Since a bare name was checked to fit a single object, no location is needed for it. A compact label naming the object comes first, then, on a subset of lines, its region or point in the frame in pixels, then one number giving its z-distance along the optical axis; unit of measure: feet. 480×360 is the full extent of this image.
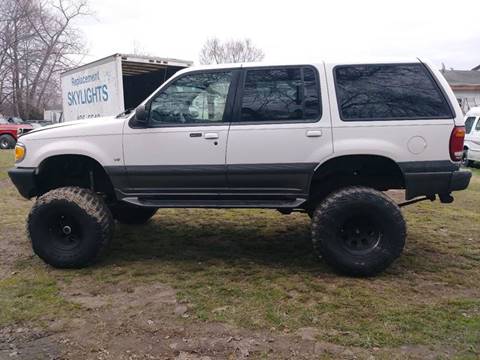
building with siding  102.31
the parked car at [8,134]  72.23
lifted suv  14.51
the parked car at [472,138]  50.78
